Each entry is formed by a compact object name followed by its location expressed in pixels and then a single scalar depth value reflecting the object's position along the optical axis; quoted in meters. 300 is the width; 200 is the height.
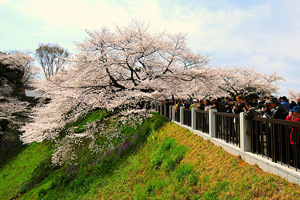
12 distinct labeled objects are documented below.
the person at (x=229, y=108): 8.59
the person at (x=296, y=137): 4.33
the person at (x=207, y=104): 9.73
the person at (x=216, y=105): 8.17
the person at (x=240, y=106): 6.85
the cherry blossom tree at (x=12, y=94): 27.56
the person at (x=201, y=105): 10.03
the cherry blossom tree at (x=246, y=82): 28.75
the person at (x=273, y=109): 5.21
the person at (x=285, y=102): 8.61
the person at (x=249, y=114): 5.67
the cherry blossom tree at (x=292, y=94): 34.08
